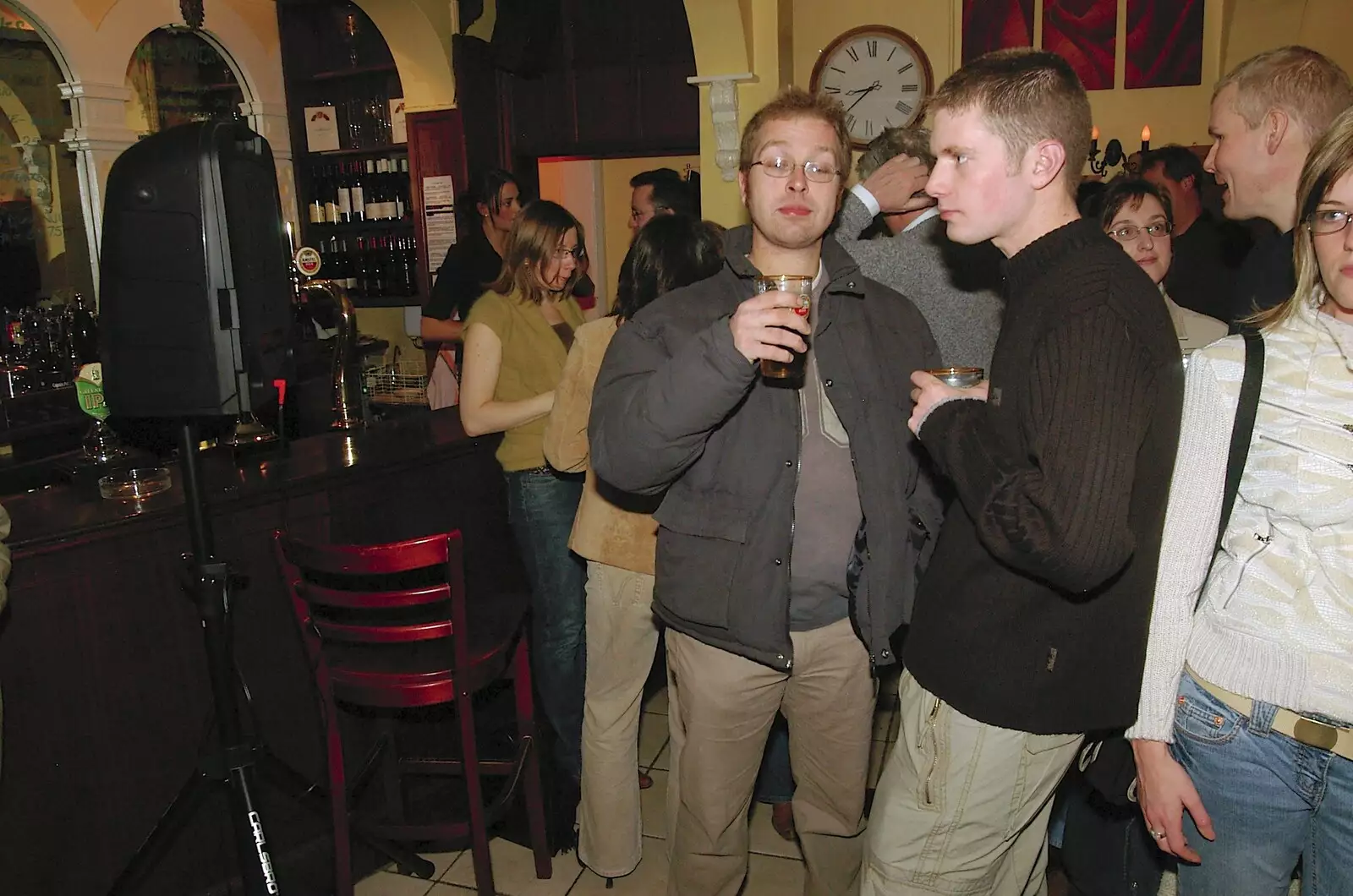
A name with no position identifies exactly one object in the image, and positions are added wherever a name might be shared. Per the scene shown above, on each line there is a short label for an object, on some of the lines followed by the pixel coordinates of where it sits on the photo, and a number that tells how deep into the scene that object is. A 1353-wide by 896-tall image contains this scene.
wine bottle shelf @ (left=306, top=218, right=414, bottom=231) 6.69
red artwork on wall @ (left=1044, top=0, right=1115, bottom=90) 5.18
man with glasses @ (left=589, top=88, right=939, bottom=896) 1.72
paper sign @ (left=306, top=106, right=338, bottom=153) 6.81
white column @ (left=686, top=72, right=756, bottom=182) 4.93
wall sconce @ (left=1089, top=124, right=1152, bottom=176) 4.56
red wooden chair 2.00
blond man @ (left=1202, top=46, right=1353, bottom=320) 1.87
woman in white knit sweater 1.22
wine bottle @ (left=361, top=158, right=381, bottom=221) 6.73
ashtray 2.29
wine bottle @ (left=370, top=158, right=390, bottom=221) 6.70
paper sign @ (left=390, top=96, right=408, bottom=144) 6.52
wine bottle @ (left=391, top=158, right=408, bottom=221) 6.64
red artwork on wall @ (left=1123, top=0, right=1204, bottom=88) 5.04
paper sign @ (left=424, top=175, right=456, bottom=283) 6.14
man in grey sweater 2.27
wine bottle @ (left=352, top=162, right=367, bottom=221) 6.82
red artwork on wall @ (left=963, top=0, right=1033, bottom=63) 5.26
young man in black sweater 1.20
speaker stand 1.94
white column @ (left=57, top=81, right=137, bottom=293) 5.88
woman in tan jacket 2.14
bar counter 2.04
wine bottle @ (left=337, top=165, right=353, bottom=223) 6.88
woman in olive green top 2.62
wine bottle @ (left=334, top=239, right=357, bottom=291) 6.90
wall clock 5.40
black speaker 1.84
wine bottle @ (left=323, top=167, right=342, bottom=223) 6.95
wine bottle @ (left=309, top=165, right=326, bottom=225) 6.98
